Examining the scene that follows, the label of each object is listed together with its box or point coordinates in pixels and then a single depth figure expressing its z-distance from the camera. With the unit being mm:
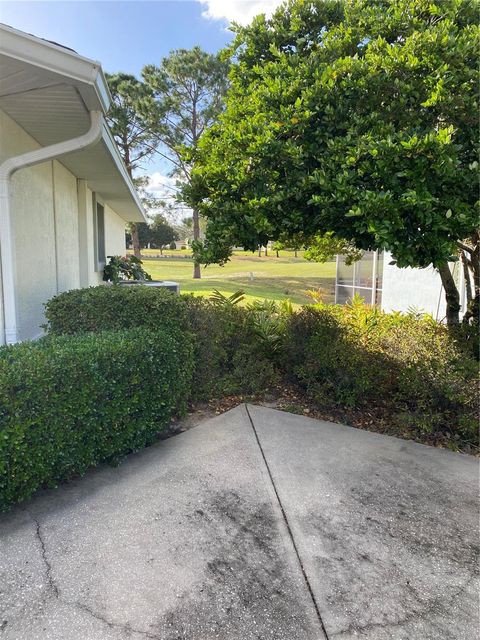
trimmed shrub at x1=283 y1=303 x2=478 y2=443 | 3848
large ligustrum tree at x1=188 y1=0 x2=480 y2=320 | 2980
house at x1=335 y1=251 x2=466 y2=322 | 8750
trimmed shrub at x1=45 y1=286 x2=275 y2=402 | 3826
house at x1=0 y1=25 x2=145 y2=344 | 3156
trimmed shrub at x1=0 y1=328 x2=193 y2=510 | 2338
